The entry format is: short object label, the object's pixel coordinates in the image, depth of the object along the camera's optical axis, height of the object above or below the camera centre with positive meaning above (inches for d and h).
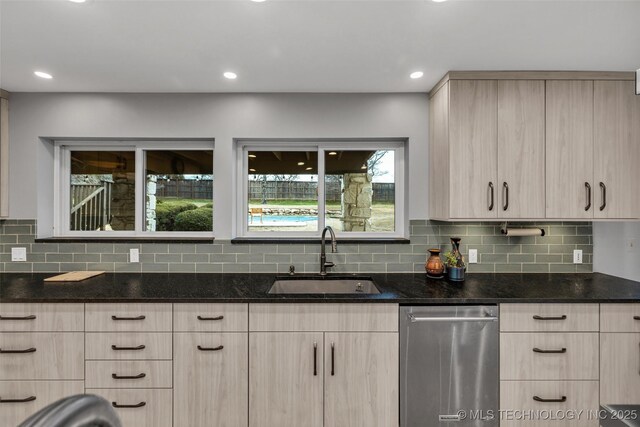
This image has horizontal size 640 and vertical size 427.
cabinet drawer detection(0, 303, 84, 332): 74.5 -23.8
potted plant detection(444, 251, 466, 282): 91.0 -15.2
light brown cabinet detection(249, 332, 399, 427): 75.6 -37.3
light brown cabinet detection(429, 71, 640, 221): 88.7 +18.4
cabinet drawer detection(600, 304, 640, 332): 74.7 -23.2
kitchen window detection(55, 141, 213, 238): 109.3 +7.0
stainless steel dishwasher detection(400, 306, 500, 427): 74.7 -34.2
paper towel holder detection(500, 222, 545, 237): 98.5 -5.4
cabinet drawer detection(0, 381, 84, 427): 74.2 -41.0
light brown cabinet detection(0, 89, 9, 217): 99.2 +16.8
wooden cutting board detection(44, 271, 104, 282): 89.9 -18.2
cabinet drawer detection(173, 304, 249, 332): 75.7 -23.9
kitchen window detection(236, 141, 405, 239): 109.3 +7.7
